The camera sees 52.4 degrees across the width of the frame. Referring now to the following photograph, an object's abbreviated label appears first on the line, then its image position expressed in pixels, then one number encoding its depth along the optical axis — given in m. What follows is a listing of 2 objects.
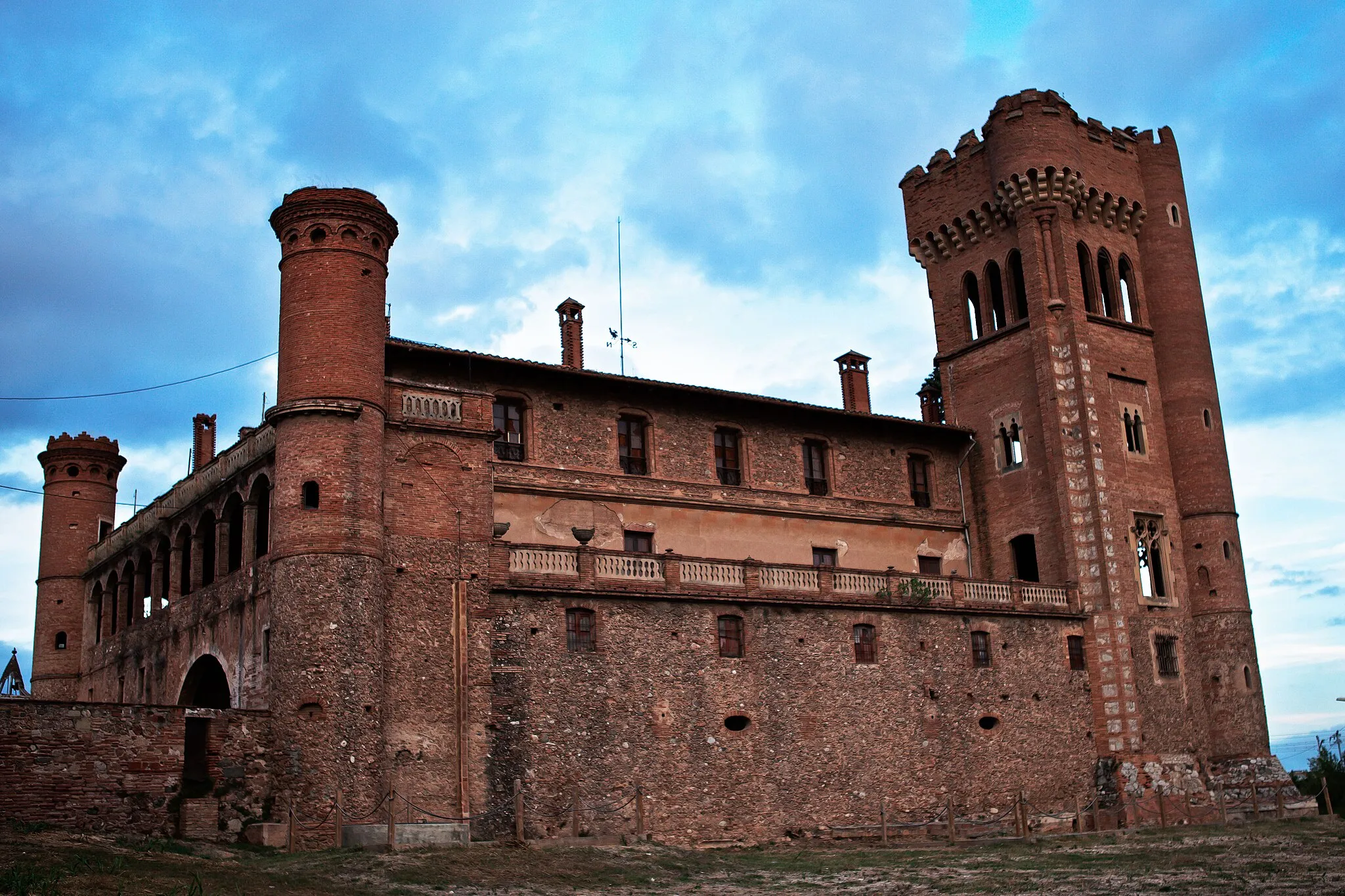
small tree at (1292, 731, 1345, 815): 44.16
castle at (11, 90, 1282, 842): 27.31
